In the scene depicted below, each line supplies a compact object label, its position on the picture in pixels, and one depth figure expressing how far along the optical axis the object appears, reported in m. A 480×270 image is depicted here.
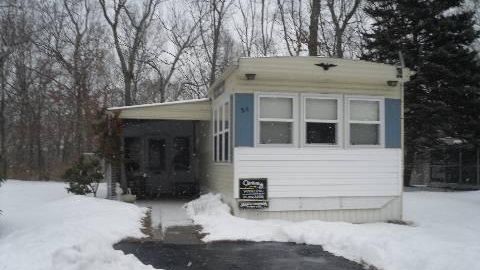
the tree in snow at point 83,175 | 14.23
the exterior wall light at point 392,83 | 11.44
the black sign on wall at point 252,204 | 10.70
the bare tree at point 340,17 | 28.03
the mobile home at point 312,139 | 10.76
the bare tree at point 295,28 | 30.02
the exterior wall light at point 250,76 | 10.54
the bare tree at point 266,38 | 35.05
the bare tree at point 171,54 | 34.41
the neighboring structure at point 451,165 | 20.58
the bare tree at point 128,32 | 31.29
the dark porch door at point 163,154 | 17.67
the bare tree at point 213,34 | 33.16
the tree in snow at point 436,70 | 20.08
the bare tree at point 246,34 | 36.18
